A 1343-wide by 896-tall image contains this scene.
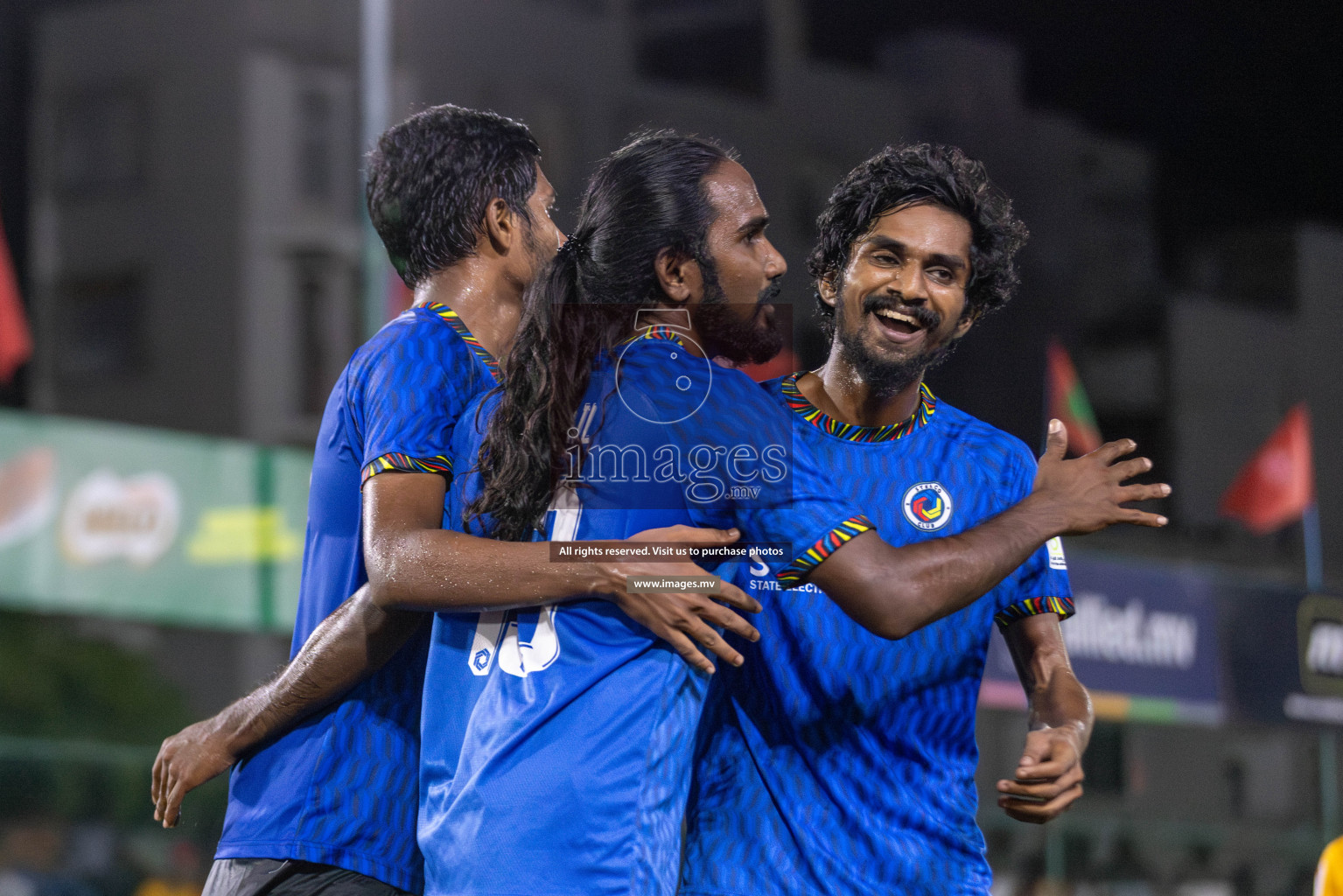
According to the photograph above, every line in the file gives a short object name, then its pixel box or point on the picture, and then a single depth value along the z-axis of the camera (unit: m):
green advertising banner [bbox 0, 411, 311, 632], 17.58
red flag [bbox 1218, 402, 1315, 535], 27.12
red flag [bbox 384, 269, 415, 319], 18.77
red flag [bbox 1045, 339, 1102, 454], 23.92
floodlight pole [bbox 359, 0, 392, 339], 18.16
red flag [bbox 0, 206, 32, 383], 19.98
